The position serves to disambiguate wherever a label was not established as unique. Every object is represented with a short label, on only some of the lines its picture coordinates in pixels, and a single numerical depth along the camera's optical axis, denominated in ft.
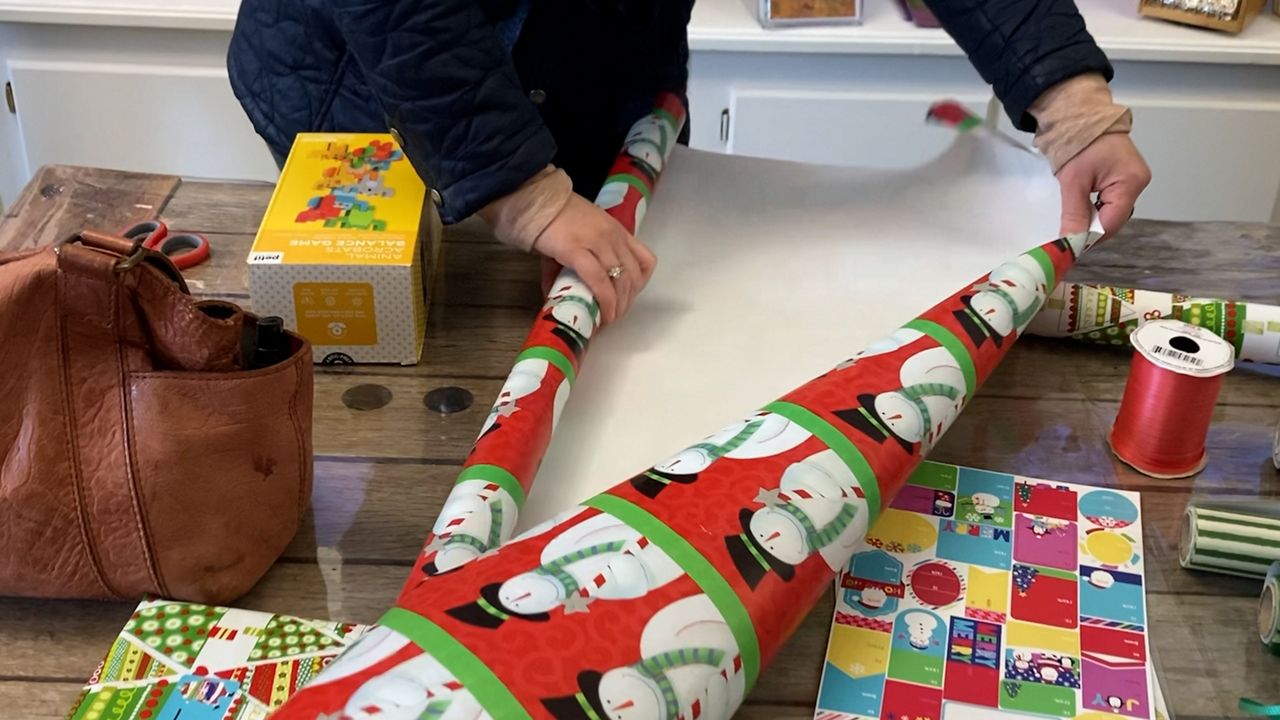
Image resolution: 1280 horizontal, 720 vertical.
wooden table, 2.53
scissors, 3.96
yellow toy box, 3.30
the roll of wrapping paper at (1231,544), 2.77
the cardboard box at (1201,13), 7.01
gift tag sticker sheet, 2.41
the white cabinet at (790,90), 7.13
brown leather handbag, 2.41
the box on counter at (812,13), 7.10
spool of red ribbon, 3.02
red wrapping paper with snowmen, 1.89
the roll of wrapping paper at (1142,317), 3.54
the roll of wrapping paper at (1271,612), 2.57
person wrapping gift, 3.17
